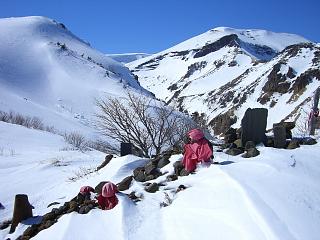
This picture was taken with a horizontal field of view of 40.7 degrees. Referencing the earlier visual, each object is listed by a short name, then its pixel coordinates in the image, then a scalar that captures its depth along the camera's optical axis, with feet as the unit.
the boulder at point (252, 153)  24.04
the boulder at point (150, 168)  25.53
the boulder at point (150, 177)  24.98
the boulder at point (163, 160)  26.12
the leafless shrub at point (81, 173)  32.58
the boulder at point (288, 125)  28.07
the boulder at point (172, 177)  23.45
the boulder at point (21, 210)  23.97
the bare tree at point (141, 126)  45.29
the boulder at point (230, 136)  28.73
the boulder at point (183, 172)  22.90
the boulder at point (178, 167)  23.97
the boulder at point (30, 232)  20.68
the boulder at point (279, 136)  26.05
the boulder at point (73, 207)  21.40
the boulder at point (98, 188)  23.62
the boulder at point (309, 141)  26.74
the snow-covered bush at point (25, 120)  91.81
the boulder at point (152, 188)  22.50
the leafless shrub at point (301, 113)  121.38
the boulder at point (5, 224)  24.53
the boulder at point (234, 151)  25.45
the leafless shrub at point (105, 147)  54.29
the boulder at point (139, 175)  25.43
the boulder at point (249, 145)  25.91
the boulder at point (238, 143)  27.17
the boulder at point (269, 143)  26.53
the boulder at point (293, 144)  25.34
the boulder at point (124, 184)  24.40
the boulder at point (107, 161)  32.45
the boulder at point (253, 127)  26.68
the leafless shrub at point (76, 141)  66.63
